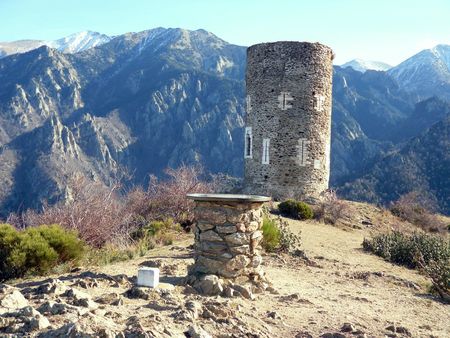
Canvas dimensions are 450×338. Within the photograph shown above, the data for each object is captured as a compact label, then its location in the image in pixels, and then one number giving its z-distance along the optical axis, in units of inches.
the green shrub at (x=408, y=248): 462.0
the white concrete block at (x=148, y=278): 247.8
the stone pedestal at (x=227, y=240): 273.0
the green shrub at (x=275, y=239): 430.3
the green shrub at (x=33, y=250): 302.4
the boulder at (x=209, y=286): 251.4
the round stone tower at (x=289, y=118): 840.9
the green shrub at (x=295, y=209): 737.6
